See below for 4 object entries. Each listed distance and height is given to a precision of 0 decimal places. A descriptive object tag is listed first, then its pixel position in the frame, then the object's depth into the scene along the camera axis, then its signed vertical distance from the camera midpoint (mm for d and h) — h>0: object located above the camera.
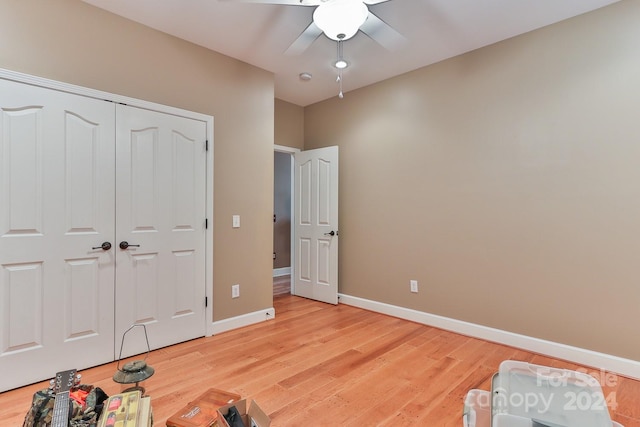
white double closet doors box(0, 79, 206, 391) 2189 -99
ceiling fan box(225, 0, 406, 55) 1834 +1151
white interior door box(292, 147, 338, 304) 4258 -123
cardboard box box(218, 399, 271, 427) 1505 -925
